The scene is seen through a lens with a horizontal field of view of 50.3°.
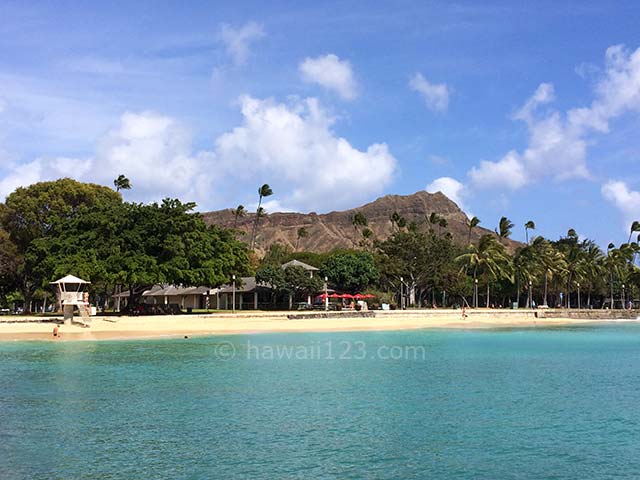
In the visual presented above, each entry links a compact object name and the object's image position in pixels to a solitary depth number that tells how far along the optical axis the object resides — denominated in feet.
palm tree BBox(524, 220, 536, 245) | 380.99
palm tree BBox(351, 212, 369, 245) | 441.27
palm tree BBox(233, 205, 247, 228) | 366.49
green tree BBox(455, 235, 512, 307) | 282.56
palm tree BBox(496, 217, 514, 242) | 341.41
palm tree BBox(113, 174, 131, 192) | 277.23
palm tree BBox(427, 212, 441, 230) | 386.81
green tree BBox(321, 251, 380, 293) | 256.93
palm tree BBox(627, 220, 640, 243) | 381.60
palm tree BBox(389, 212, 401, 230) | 391.04
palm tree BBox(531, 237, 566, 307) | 292.40
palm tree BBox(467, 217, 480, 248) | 360.28
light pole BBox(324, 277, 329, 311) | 214.69
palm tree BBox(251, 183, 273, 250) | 356.59
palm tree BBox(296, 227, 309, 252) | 481.87
